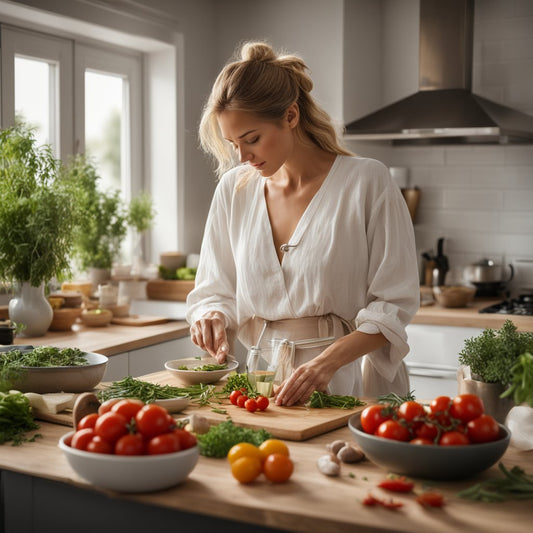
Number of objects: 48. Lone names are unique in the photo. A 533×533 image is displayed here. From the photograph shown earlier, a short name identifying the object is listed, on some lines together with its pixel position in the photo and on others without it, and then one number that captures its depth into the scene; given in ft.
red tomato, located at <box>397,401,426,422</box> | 5.24
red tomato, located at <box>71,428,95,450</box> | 5.04
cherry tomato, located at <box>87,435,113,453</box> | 4.94
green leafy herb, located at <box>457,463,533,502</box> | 4.76
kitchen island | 4.49
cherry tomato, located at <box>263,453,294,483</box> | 5.01
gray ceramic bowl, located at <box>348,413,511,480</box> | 4.94
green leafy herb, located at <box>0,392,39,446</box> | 6.22
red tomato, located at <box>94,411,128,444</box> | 5.00
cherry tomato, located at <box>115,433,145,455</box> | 4.89
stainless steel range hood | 13.64
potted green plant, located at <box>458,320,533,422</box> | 6.13
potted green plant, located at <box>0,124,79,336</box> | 10.91
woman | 7.79
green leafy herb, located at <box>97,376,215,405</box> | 6.74
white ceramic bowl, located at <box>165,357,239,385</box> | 7.61
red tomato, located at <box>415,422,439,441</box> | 5.10
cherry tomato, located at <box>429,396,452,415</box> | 5.24
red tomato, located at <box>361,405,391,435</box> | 5.35
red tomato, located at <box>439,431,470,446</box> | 5.00
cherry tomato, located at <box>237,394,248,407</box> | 6.83
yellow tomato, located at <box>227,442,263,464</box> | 5.12
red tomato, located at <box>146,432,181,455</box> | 4.88
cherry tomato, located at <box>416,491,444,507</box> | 4.64
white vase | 11.25
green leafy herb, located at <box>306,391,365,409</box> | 6.84
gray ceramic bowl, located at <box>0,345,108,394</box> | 7.16
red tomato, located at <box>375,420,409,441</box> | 5.14
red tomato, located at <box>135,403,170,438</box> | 4.98
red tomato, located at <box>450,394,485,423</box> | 5.17
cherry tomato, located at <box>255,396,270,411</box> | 6.67
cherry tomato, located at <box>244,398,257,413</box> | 6.64
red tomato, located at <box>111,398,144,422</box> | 5.19
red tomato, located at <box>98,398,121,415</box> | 5.62
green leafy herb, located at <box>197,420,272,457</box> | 5.57
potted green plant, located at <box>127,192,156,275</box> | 14.49
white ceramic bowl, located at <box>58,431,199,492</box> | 4.82
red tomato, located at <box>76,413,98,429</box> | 5.27
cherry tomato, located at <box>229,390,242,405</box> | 6.90
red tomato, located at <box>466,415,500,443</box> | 5.07
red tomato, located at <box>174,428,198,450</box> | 5.02
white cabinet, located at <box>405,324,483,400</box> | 12.94
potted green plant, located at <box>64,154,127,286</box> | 13.50
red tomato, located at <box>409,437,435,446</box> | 5.00
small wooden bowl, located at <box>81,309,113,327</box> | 12.46
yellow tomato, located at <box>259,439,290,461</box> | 5.21
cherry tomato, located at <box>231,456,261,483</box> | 4.99
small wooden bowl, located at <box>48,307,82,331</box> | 11.98
